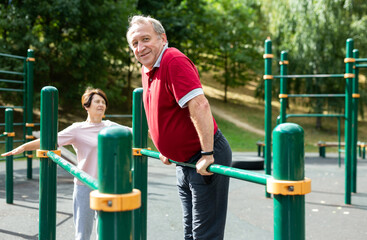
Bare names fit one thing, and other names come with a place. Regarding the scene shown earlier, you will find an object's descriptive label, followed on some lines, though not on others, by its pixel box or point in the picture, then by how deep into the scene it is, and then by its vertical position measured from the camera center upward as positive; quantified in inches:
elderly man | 75.2 -1.3
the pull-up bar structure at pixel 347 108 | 214.7 +4.1
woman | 115.6 -8.6
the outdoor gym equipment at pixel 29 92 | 281.7 +15.1
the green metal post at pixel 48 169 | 93.4 -12.7
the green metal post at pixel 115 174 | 42.1 -6.2
